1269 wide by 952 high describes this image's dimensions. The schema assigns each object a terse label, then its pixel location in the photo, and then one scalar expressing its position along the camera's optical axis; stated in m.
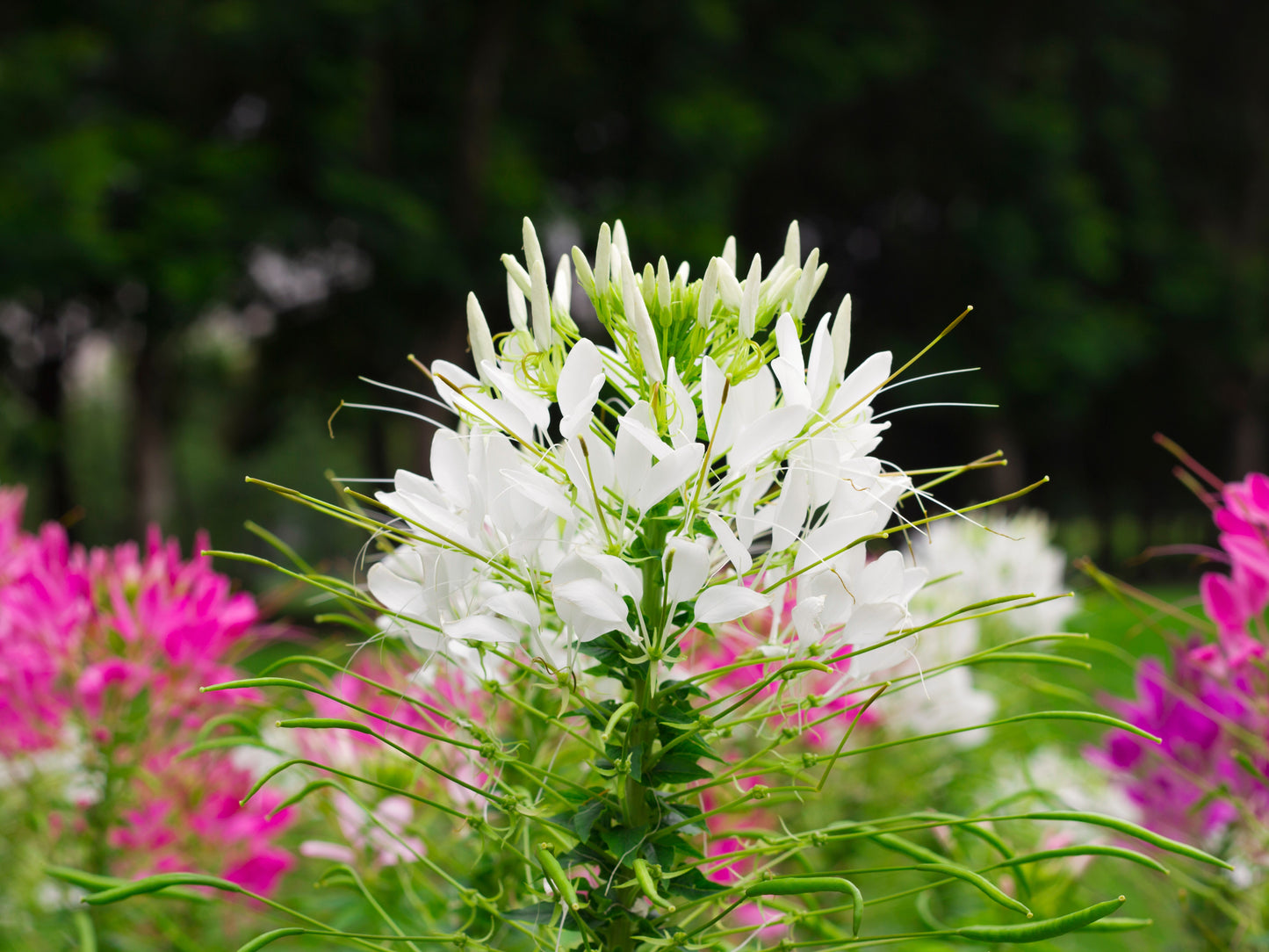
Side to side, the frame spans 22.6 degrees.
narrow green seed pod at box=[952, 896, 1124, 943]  0.78
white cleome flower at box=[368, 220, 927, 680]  0.82
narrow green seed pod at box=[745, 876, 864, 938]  0.80
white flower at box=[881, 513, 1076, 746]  1.32
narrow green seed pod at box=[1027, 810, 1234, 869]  0.78
